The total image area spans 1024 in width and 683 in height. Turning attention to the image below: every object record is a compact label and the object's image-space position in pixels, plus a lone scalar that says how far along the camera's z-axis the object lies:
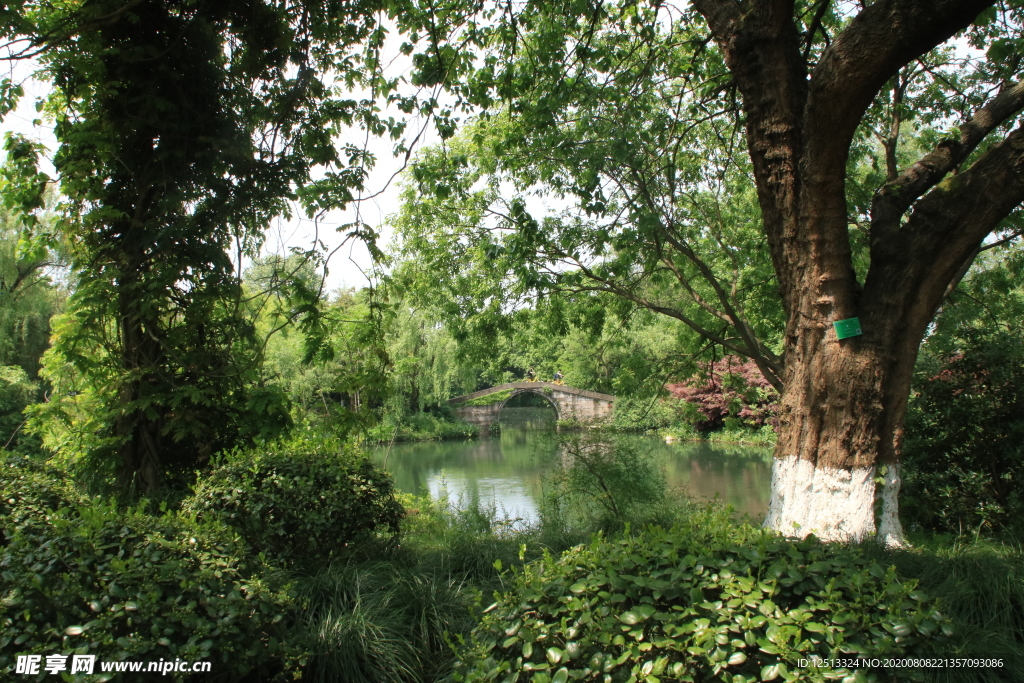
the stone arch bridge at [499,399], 26.23
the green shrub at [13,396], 13.51
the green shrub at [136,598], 1.96
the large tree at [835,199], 3.49
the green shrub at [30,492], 3.38
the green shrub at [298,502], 3.84
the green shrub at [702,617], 1.70
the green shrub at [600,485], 7.03
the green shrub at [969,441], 5.30
